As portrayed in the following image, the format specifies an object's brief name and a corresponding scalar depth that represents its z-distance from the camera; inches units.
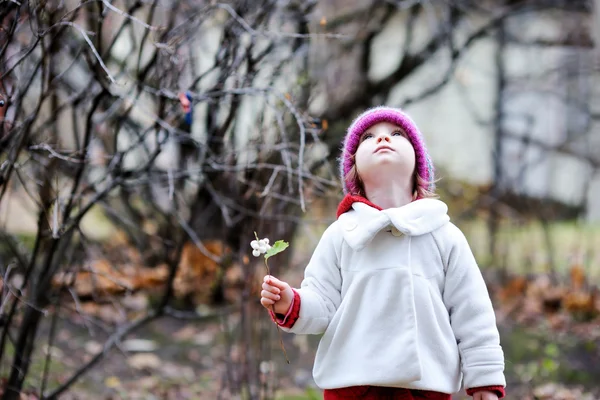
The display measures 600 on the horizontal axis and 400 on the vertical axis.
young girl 163.8
